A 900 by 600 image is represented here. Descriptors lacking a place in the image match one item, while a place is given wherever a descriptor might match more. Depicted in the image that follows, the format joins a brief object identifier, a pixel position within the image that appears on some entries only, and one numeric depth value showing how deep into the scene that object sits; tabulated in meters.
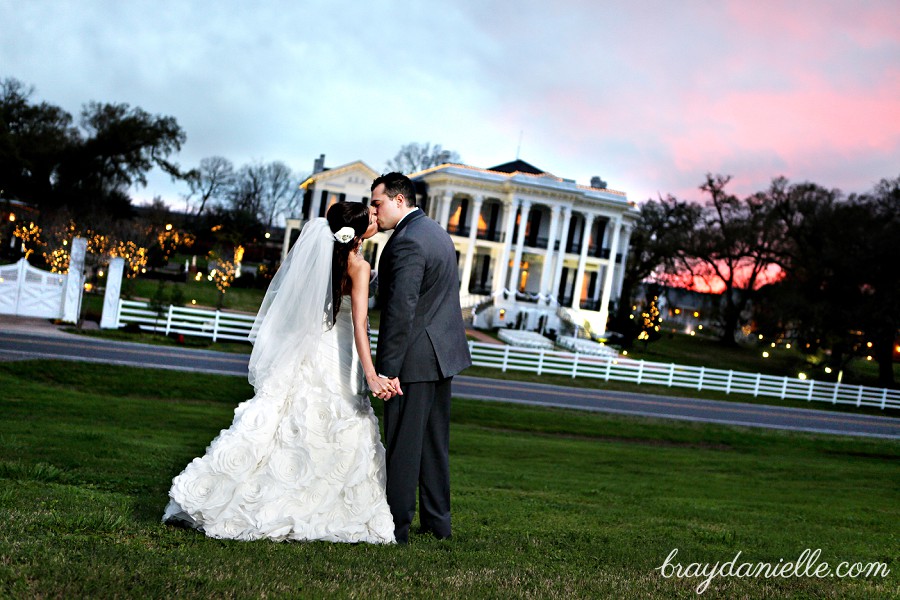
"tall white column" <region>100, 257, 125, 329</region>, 26.02
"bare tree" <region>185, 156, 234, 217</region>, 84.31
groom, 5.24
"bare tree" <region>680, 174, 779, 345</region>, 56.81
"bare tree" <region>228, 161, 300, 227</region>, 89.02
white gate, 25.88
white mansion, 48.25
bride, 4.87
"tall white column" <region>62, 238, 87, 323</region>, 25.95
